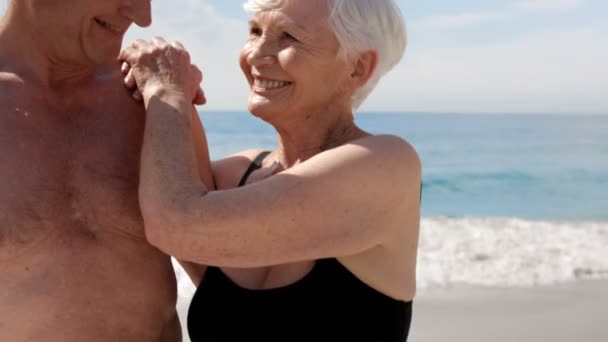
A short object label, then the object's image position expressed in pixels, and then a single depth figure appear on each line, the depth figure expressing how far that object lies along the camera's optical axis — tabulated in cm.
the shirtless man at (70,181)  206
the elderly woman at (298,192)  207
